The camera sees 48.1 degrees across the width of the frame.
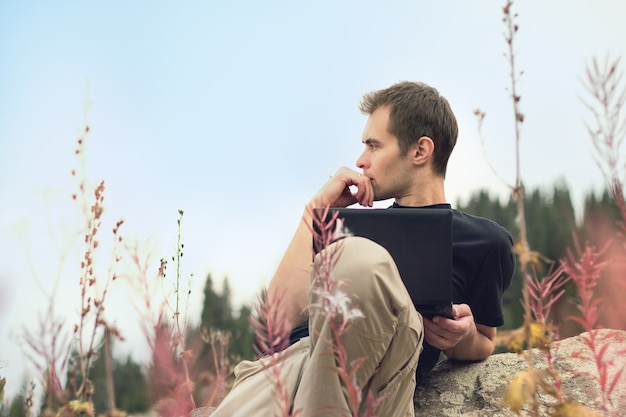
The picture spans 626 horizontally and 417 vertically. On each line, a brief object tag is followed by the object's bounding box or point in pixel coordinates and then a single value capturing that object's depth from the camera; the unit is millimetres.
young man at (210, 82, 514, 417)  2100
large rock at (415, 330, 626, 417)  3316
